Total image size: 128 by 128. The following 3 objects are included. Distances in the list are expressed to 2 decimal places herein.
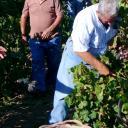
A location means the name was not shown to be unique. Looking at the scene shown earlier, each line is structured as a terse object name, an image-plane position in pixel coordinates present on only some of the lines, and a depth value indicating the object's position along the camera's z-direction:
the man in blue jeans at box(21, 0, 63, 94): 5.70
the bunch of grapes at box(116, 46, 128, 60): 4.35
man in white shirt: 3.90
